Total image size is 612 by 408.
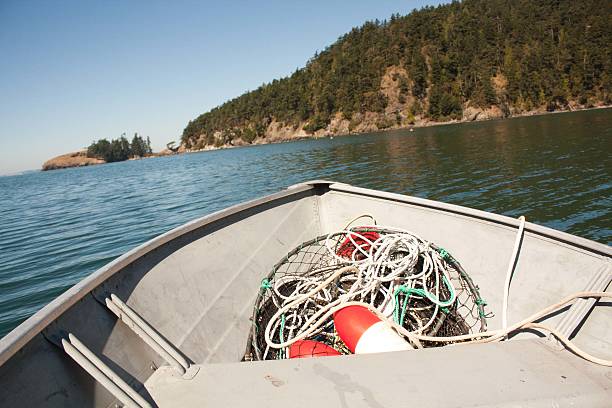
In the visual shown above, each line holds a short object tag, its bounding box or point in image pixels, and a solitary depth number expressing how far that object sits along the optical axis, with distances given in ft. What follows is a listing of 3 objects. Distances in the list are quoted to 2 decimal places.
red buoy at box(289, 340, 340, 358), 7.55
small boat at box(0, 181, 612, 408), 4.25
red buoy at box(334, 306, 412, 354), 6.62
